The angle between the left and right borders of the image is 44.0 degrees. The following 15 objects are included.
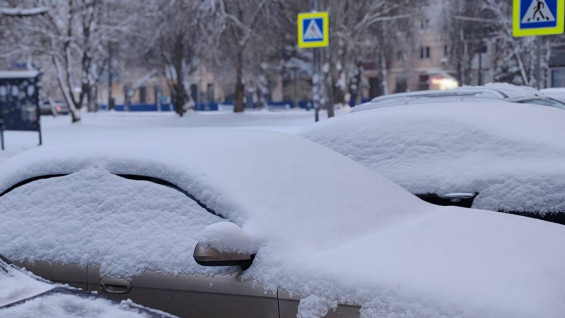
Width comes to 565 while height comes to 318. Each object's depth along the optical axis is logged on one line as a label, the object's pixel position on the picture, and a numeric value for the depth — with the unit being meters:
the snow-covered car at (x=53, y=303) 2.40
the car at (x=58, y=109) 60.16
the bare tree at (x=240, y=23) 29.42
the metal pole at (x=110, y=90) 53.78
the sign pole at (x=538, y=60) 12.04
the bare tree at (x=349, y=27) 28.62
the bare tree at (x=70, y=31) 30.14
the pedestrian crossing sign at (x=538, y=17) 11.21
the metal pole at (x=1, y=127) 18.69
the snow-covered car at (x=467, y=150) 4.90
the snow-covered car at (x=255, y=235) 2.58
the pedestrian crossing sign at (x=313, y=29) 14.20
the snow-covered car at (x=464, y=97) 7.94
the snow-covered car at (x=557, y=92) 13.52
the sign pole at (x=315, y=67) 16.30
